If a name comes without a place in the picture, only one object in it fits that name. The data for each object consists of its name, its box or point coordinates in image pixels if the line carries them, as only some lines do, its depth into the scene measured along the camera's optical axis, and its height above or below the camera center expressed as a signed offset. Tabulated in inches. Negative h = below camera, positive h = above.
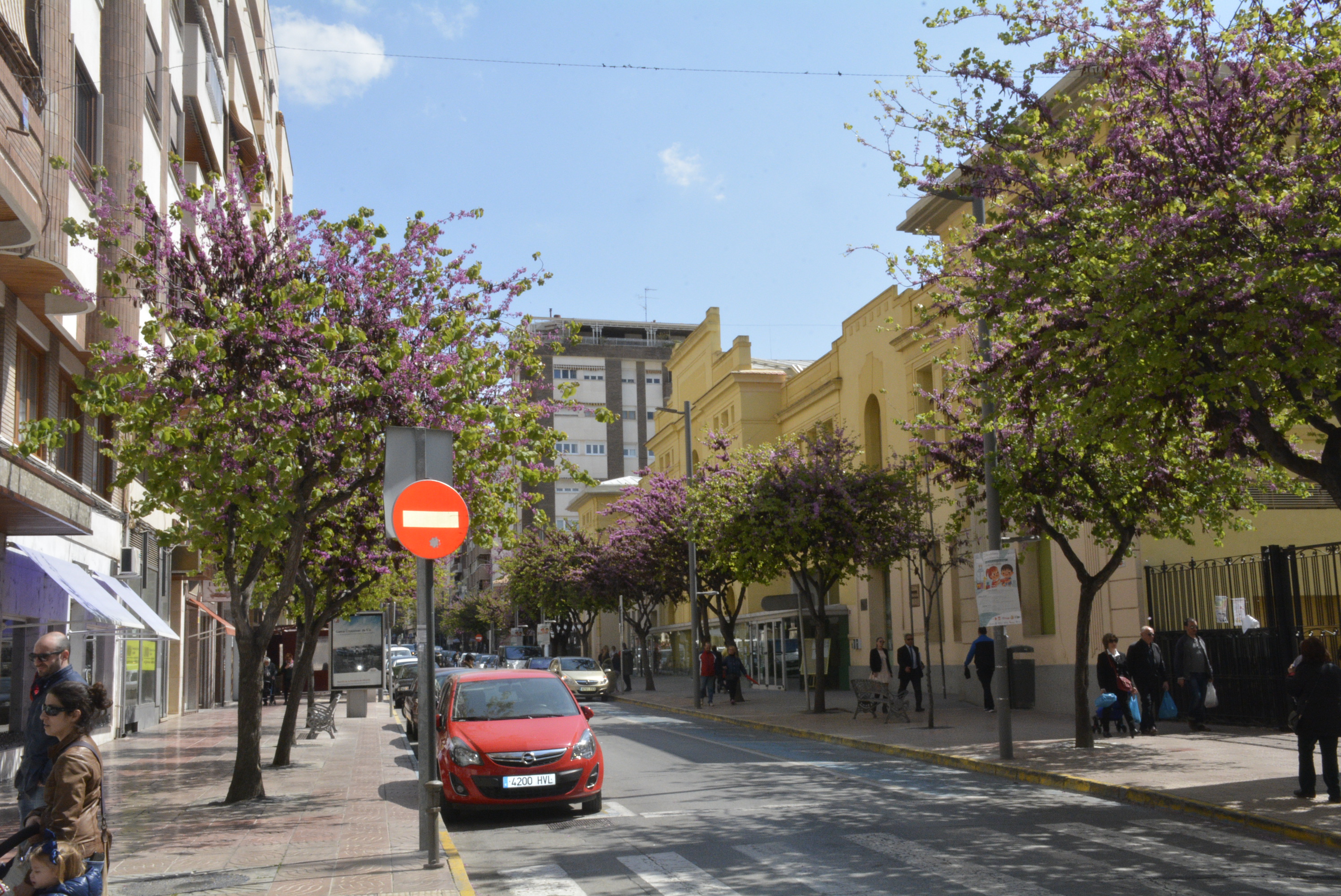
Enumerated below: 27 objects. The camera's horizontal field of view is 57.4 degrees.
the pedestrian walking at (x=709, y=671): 1341.0 -86.6
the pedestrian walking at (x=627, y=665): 1739.7 -99.6
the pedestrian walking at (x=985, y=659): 996.6 -62.5
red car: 488.1 -63.1
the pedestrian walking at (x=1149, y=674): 759.1 -61.2
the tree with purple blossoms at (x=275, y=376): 482.3 +94.1
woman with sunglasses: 216.7 -29.1
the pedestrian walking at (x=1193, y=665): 739.4 -54.0
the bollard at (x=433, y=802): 361.7 -59.5
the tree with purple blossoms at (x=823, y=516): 1011.9 +59.5
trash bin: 1039.0 -83.6
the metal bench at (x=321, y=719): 967.6 -90.2
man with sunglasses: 269.7 -25.2
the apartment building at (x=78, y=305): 573.9 +173.9
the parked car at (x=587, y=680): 1536.7 -105.7
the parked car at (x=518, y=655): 1952.5 -105.0
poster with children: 657.0 -4.5
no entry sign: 366.6 +24.8
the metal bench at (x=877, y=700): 947.3 -89.2
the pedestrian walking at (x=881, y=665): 1105.4 -73.8
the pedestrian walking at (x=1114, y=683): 739.4 -63.4
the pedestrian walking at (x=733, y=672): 1307.8 -87.1
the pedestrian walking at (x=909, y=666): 1013.8 -67.8
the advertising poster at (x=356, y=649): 1758.1 -64.1
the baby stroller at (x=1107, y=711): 739.4 -79.9
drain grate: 470.9 -88.4
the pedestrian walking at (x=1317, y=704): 439.2 -47.6
